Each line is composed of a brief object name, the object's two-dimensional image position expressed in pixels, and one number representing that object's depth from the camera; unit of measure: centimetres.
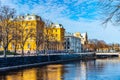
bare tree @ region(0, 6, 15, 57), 3013
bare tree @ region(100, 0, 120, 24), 1099
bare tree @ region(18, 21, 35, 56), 3912
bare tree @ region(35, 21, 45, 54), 4375
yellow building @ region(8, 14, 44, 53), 3947
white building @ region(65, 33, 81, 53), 8985
